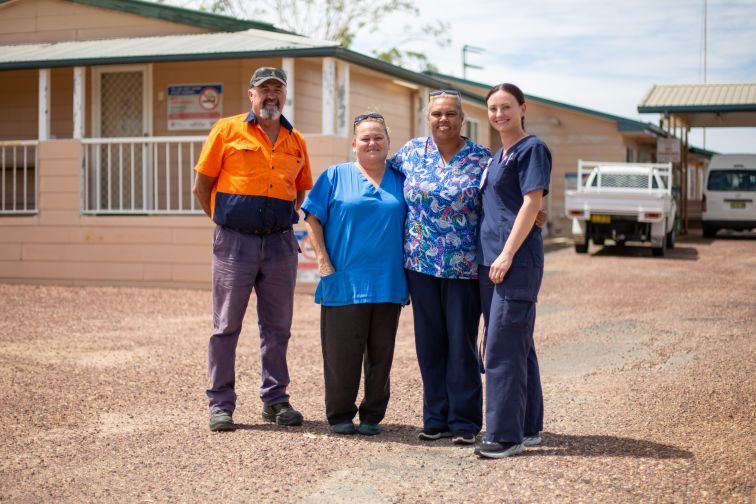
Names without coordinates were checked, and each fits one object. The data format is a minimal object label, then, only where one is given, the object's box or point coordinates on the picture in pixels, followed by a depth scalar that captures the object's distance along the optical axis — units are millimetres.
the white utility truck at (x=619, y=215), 17703
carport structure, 25484
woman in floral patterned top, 5137
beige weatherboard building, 13180
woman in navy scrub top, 4832
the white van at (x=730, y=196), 24156
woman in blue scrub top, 5363
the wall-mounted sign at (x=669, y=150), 24062
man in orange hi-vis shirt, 5625
